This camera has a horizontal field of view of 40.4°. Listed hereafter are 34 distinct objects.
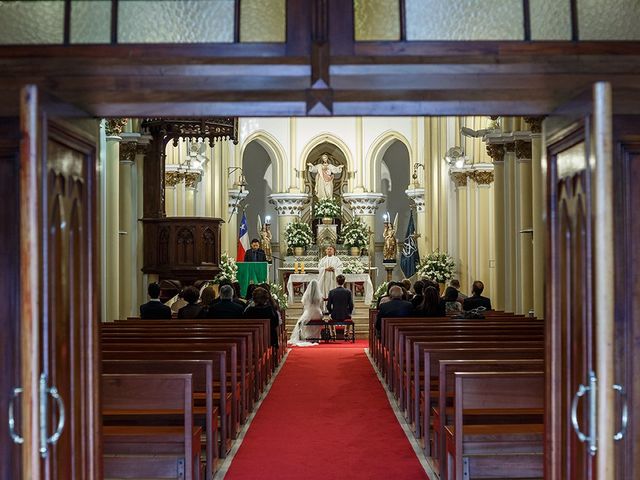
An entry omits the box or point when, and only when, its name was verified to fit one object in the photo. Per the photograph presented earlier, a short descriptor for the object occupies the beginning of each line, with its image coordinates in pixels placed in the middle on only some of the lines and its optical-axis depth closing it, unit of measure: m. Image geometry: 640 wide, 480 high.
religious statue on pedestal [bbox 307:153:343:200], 29.34
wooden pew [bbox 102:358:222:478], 5.99
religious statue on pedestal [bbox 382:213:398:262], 27.91
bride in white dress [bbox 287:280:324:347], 16.56
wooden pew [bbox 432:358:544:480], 5.77
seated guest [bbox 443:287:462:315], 12.38
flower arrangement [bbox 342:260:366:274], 23.25
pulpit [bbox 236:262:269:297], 20.92
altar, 22.64
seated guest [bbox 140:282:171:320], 11.31
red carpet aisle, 6.38
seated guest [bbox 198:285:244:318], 11.51
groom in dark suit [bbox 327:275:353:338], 16.36
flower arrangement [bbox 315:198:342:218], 28.45
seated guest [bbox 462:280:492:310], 12.35
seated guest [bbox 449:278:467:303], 13.23
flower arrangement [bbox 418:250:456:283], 21.34
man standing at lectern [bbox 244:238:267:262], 24.67
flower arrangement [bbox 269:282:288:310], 18.53
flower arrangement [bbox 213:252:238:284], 18.05
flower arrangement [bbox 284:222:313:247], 26.95
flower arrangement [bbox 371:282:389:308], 18.48
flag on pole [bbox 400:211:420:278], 26.88
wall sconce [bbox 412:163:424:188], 28.08
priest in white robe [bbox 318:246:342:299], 20.75
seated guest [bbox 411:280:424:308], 12.56
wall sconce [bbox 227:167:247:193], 27.73
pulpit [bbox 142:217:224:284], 13.59
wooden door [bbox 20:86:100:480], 3.14
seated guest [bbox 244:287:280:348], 11.81
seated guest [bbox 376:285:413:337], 12.20
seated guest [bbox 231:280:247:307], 12.90
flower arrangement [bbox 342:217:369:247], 27.03
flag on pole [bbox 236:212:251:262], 27.05
